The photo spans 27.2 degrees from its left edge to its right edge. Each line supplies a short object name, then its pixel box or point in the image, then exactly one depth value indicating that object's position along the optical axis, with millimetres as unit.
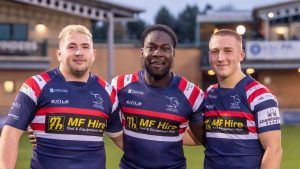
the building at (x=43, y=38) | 31469
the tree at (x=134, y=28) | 77938
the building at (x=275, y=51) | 35656
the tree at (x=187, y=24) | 85812
